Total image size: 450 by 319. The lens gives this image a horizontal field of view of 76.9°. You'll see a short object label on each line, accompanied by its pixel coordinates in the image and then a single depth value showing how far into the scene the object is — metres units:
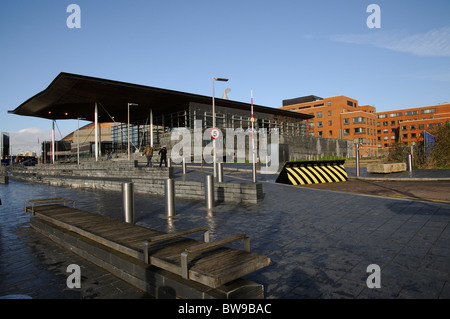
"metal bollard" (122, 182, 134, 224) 7.45
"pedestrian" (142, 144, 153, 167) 23.36
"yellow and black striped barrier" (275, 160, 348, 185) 14.04
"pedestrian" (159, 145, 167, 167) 22.91
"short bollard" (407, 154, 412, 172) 20.30
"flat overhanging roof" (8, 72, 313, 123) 32.84
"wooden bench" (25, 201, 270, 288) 3.03
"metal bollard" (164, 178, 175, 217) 8.38
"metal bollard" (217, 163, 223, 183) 12.32
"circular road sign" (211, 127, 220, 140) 13.34
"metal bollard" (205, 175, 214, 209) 9.38
